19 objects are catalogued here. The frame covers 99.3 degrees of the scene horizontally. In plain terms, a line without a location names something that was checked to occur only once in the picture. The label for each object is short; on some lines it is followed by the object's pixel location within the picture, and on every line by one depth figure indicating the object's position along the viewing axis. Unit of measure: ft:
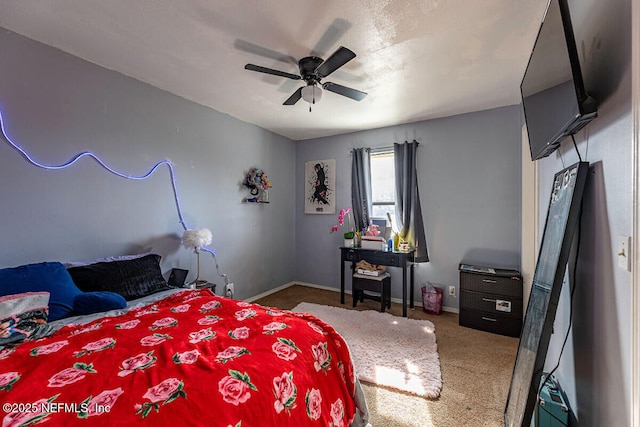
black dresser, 9.13
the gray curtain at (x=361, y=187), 13.14
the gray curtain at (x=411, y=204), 11.78
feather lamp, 9.11
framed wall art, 14.32
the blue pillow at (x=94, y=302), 5.79
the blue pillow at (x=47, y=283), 5.30
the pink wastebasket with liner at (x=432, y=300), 10.99
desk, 10.83
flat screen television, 3.46
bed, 2.91
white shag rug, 6.72
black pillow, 6.51
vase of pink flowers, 12.74
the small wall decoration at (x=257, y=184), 12.40
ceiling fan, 6.31
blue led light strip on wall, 6.27
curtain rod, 12.76
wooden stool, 11.34
